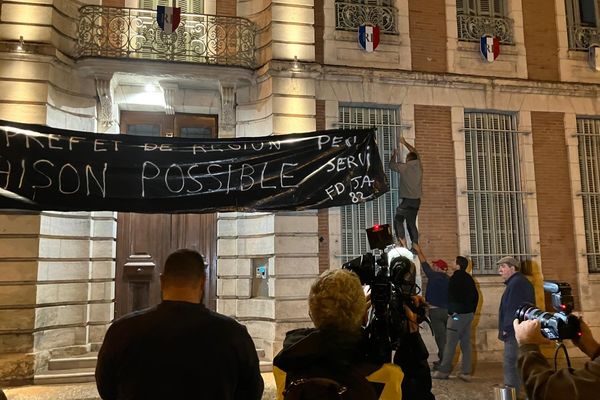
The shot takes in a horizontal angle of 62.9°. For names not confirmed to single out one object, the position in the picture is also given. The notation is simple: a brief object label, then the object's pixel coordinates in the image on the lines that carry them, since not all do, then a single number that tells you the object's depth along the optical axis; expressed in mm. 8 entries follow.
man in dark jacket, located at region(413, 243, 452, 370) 8148
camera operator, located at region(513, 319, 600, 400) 2123
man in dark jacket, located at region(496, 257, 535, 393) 6586
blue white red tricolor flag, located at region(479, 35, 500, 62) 10617
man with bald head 2348
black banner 7188
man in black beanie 7754
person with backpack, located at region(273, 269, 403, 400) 2189
